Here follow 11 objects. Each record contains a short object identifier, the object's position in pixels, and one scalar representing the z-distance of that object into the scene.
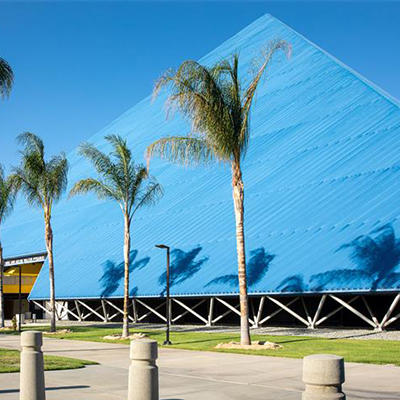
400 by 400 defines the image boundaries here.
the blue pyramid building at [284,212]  25.95
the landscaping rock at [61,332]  30.67
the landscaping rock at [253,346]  20.23
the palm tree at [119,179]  27.62
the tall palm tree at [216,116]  21.69
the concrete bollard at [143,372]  7.97
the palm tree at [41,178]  31.32
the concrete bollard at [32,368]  9.23
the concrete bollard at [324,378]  5.81
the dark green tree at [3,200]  35.88
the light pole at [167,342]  23.06
